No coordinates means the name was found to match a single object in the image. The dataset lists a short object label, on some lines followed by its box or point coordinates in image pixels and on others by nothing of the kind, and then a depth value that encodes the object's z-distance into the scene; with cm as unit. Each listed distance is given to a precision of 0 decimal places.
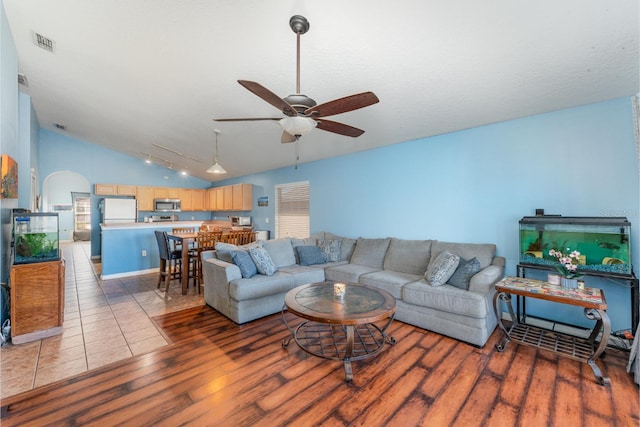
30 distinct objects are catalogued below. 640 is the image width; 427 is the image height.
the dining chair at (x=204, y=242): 447
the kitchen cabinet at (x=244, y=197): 709
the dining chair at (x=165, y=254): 430
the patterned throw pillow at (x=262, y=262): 347
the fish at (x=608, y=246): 252
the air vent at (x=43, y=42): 292
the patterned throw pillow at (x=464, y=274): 295
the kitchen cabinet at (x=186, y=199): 838
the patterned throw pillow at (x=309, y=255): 428
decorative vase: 246
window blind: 600
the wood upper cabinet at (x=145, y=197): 766
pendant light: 485
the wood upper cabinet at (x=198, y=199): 862
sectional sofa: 277
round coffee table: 214
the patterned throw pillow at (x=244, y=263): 334
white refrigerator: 691
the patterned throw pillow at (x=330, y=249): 450
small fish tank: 270
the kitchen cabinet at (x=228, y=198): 755
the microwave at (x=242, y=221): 728
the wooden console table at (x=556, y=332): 213
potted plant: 248
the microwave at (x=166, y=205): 785
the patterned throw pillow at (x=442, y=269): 303
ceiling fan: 179
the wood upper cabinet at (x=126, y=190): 745
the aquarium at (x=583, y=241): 249
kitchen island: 517
